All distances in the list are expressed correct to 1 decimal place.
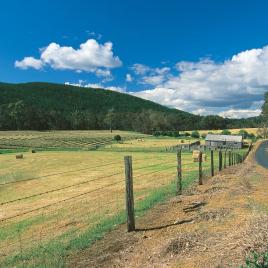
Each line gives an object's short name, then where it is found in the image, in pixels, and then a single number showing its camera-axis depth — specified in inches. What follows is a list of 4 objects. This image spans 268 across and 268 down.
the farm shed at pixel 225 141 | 4178.2
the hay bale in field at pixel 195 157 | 2033.7
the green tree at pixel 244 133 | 6014.8
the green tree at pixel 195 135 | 5962.1
